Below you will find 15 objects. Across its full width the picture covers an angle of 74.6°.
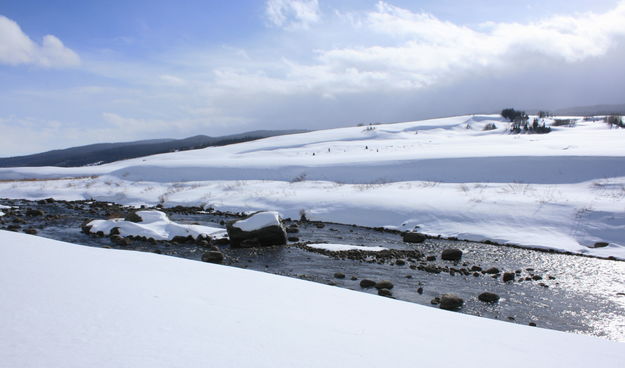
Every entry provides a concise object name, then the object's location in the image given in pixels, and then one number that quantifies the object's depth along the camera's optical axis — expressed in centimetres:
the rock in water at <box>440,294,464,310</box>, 805
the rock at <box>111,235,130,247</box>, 1292
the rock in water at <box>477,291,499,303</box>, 865
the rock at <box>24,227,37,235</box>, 1408
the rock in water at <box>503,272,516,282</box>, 1019
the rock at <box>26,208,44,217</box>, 1850
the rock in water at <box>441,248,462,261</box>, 1210
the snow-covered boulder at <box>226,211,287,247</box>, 1339
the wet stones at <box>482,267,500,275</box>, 1074
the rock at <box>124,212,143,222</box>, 1511
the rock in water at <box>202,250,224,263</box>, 1109
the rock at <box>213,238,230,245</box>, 1366
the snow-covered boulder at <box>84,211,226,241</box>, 1402
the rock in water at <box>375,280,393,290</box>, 915
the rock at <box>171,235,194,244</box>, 1358
